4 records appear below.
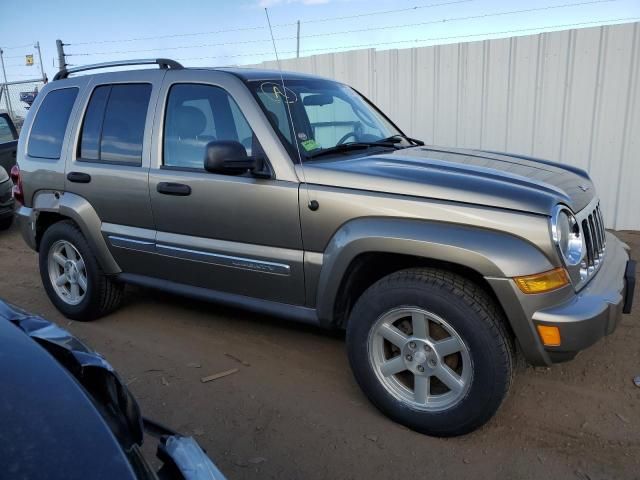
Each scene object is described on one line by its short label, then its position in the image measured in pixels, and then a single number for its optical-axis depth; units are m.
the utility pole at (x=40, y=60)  14.69
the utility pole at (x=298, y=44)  8.44
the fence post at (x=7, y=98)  12.76
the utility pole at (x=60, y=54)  9.41
